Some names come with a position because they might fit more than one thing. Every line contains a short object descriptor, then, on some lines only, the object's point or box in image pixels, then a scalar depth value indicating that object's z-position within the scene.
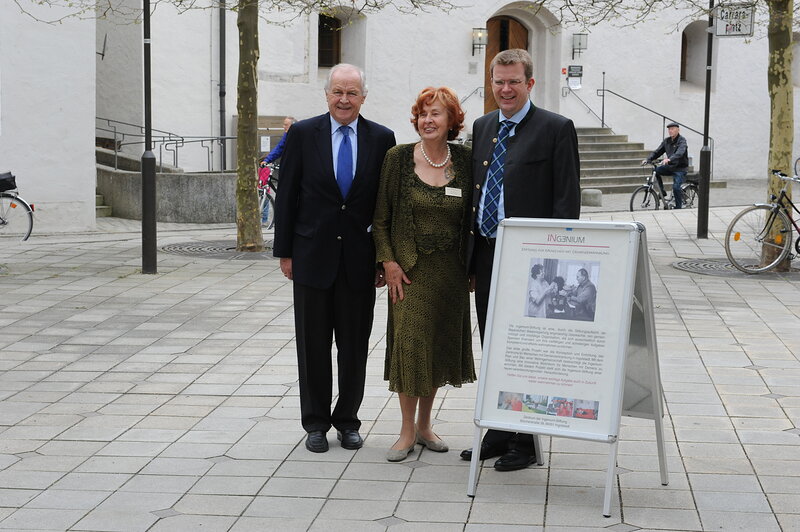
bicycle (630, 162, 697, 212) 21.53
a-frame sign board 4.93
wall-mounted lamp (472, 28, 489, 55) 26.78
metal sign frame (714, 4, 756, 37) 13.57
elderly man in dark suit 5.69
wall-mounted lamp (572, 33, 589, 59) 28.27
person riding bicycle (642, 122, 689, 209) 21.35
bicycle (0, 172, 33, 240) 14.98
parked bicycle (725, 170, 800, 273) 12.13
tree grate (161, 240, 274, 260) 13.46
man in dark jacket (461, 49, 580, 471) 5.34
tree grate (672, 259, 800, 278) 12.50
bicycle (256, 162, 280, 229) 16.78
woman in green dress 5.50
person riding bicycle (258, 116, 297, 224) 16.23
